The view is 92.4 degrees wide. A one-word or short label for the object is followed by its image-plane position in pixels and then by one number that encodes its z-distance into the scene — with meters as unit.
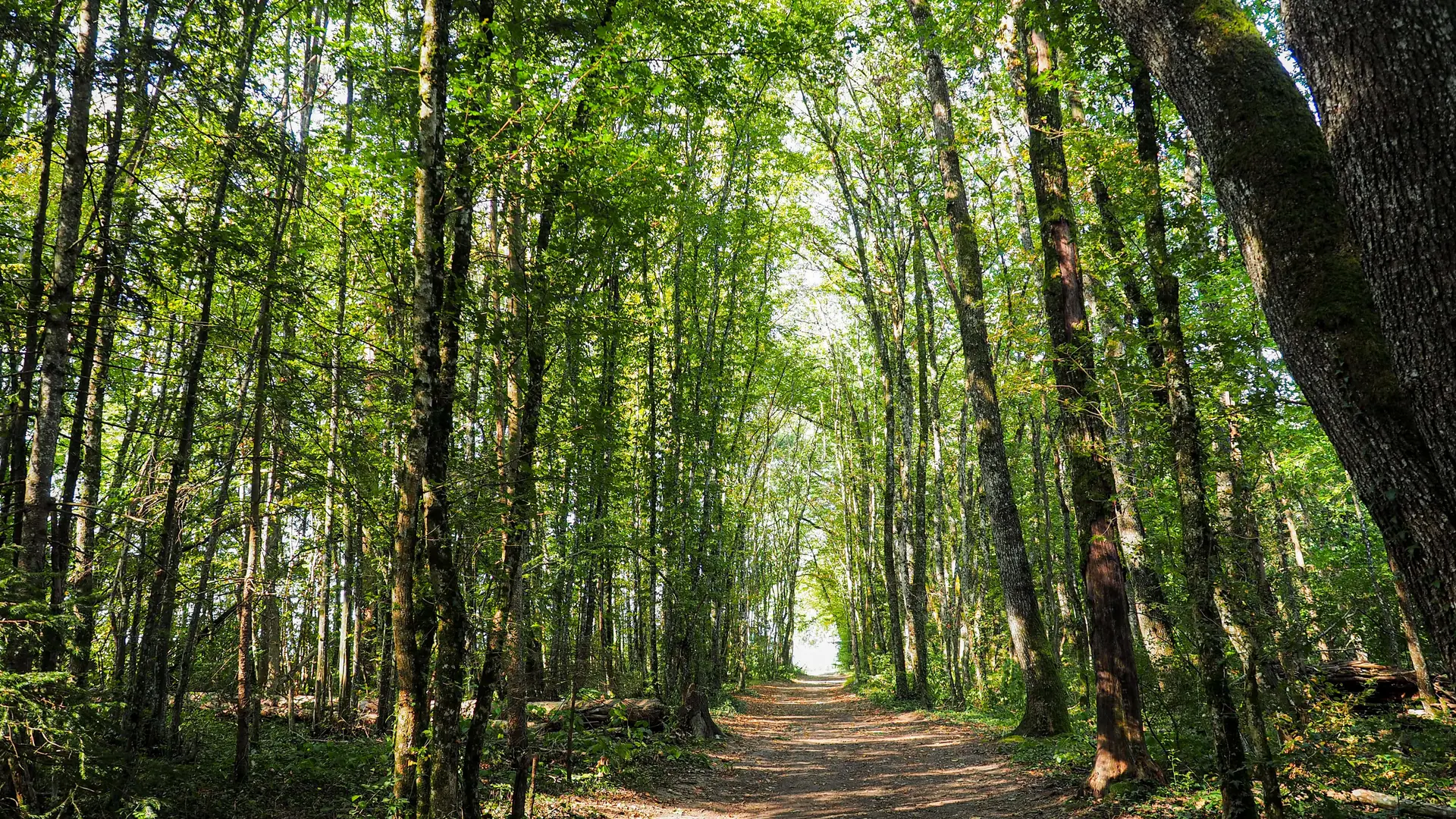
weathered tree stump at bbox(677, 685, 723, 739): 13.51
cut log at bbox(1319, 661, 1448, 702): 11.73
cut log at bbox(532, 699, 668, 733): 10.97
